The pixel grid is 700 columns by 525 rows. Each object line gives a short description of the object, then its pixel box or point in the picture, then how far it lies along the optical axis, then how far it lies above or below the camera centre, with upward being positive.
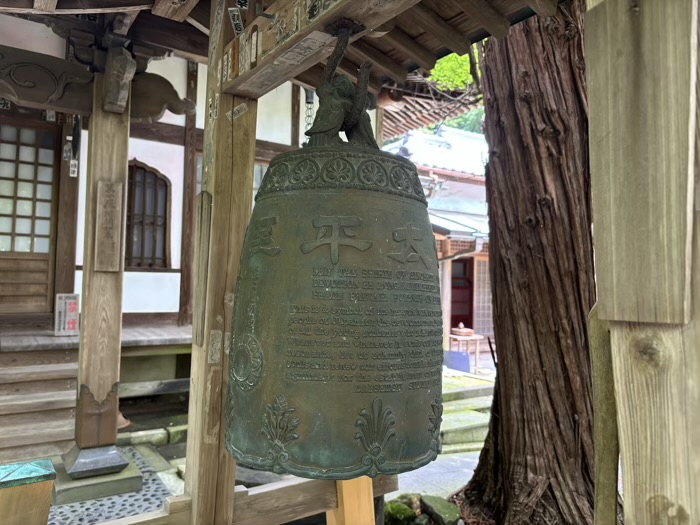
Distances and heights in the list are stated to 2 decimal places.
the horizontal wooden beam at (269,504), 2.55 -1.25
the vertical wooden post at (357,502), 3.04 -1.30
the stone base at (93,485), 3.47 -1.44
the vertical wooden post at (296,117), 7.09 +2.46
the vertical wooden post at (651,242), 0.85 +0.09
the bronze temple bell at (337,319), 1.59 -0.10
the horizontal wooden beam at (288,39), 1.77 +1.00
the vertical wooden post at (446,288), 11.92 +0.06
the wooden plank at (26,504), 1.76 -0.79
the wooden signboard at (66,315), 5.19 -0.32
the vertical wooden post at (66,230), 5.82 +0.65
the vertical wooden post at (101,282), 3.68 +0.03
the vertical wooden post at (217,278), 2.51 +0.05
